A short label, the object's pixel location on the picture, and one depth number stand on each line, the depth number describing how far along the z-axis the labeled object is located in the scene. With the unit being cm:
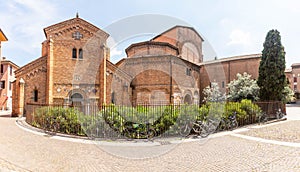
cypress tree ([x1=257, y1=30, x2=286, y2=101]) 1891
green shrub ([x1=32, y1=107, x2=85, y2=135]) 1068
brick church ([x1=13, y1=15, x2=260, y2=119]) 2047
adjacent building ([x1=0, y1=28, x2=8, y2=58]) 1193
